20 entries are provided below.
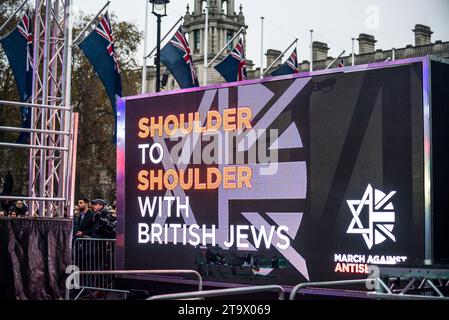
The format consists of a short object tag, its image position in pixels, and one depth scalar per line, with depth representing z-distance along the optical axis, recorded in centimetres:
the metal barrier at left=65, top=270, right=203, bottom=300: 906
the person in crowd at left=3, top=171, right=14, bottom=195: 1972
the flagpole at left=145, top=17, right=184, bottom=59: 2823
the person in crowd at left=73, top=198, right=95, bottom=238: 1500
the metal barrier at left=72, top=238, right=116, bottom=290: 1393
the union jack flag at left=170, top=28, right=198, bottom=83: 2802
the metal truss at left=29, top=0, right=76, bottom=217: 1198
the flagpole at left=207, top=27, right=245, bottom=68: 3325
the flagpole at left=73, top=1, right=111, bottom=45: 2324
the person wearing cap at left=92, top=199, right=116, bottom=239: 1490
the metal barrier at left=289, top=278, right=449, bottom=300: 640
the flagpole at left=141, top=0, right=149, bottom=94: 3169
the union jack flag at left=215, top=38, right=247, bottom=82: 3034
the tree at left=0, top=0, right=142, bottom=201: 4556
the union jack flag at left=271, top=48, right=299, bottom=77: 3328
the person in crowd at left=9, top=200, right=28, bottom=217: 1985
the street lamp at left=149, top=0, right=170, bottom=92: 2332
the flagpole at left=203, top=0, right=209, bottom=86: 3128
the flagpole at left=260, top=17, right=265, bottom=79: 3591
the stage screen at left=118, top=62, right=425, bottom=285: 953
